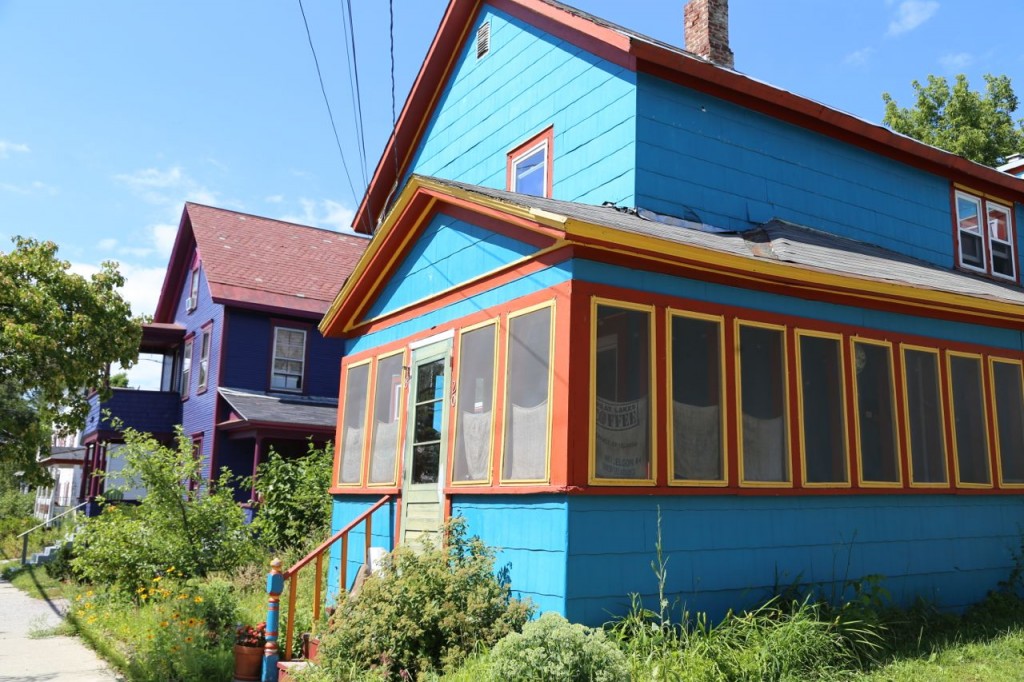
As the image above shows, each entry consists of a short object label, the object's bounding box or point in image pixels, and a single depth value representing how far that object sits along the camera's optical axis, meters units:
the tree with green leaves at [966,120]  31.20
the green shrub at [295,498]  16.80
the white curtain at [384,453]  10.13
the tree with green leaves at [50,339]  17.64
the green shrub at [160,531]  12.69
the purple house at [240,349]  21.44
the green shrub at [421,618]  7.02
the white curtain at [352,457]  10.99
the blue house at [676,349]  7.45
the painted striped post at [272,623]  7.87
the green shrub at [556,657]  5.85
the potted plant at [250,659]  8.75
